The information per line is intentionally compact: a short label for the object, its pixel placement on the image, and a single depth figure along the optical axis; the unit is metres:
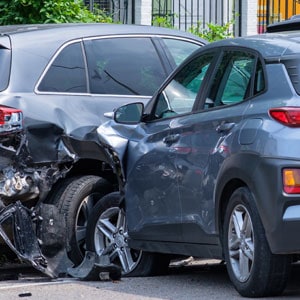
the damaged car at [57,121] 17.12
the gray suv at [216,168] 13.24
